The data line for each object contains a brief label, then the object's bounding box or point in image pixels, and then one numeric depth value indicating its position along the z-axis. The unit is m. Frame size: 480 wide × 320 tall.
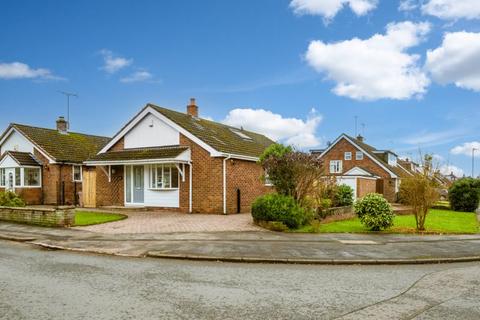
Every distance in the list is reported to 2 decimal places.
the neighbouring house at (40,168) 29.17
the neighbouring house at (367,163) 43.31
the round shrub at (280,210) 16.03
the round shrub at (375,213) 15.88
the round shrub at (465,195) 31.98
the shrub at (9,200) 20.00
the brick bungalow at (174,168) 21.92
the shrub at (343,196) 23.79
